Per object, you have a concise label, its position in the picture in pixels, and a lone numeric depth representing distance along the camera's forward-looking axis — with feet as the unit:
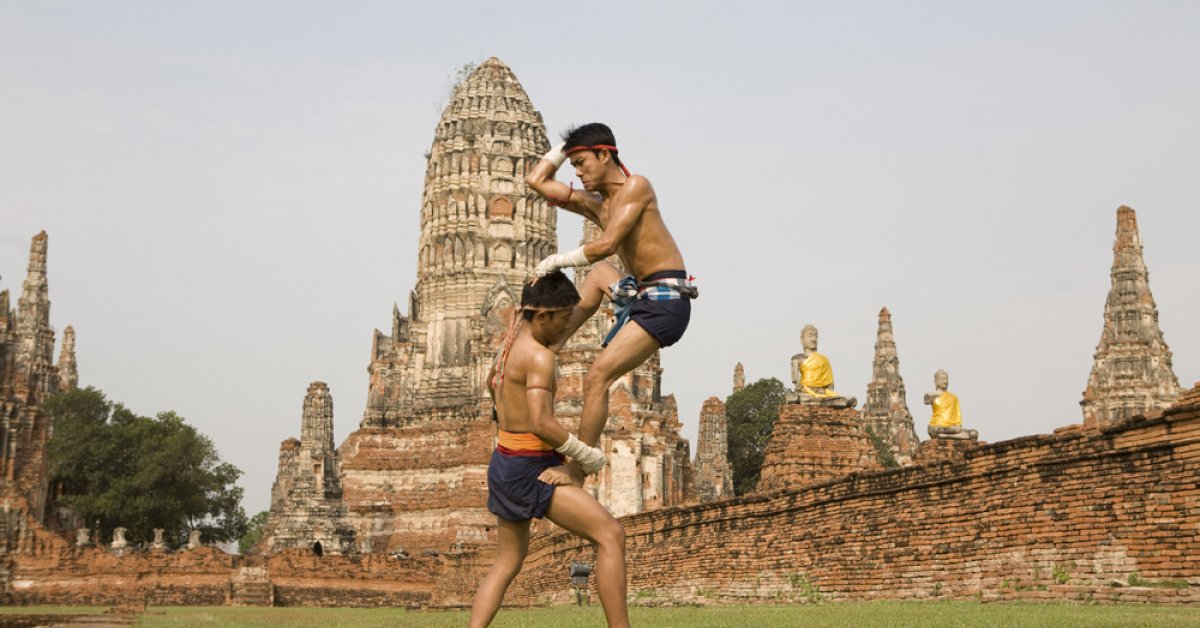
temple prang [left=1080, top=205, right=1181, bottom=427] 123.85
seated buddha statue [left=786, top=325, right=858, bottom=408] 67.46
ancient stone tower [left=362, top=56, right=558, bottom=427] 181.68
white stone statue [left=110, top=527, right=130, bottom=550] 122.42
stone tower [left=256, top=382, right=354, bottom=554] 131.23
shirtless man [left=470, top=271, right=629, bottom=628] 23.04
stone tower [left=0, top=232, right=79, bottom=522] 118.11
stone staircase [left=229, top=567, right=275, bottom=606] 109.81
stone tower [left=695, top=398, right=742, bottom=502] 170.71
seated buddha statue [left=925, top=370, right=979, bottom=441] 64.49
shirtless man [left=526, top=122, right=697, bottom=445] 24.07
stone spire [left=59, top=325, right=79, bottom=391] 272.10
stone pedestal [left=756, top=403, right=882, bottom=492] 65.62
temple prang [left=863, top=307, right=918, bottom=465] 182.29
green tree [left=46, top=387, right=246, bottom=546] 188.55
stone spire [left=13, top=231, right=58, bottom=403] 217.56
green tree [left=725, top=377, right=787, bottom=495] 218.59
